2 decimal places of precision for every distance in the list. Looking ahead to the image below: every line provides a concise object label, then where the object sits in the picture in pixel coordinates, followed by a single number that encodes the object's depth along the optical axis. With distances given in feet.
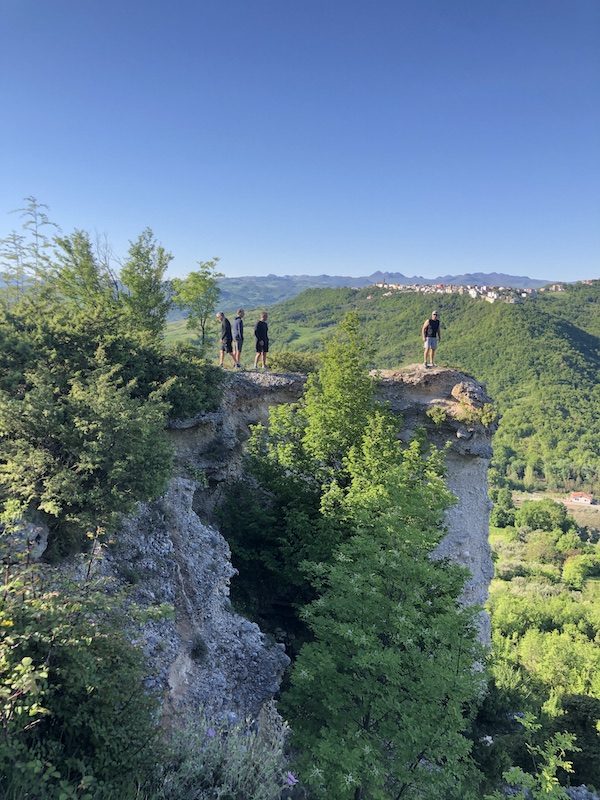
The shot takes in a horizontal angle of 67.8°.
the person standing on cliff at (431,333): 55.01
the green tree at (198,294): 64.18
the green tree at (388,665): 23.40
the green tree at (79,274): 59.93
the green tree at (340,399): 44.34
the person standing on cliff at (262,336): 55.83
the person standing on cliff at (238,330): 53.83
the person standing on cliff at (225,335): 56.08
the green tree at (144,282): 61.00
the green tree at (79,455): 24.90
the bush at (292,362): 67.36
